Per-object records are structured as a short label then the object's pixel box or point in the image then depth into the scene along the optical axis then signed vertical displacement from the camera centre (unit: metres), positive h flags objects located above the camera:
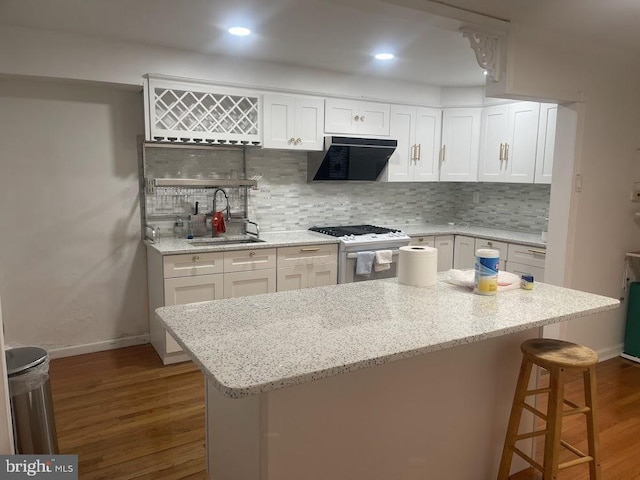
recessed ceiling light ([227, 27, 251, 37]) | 2.94 +0.92
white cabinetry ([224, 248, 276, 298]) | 3.64 -0.73
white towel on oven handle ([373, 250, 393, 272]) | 4.15 -0.70
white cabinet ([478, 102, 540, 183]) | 4.27 +0.37
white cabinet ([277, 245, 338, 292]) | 3.88 -0.73
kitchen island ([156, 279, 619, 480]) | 1.47 -0.72
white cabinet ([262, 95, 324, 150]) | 3.90 +0.47
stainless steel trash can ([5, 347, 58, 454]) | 1.94 -0.96
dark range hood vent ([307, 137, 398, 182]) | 4.20 +0.19
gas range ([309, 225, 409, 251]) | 4.08 -0.51
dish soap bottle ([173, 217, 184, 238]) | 3.95 -0.44
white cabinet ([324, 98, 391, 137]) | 4.18 +0.56
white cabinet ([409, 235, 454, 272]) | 4.69 -0.66
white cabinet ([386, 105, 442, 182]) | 4.59 +0.37
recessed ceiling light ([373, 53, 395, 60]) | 3.52 +0.92
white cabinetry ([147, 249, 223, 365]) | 3.44 -0.77
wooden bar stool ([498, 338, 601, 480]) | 1.92 -0.92
